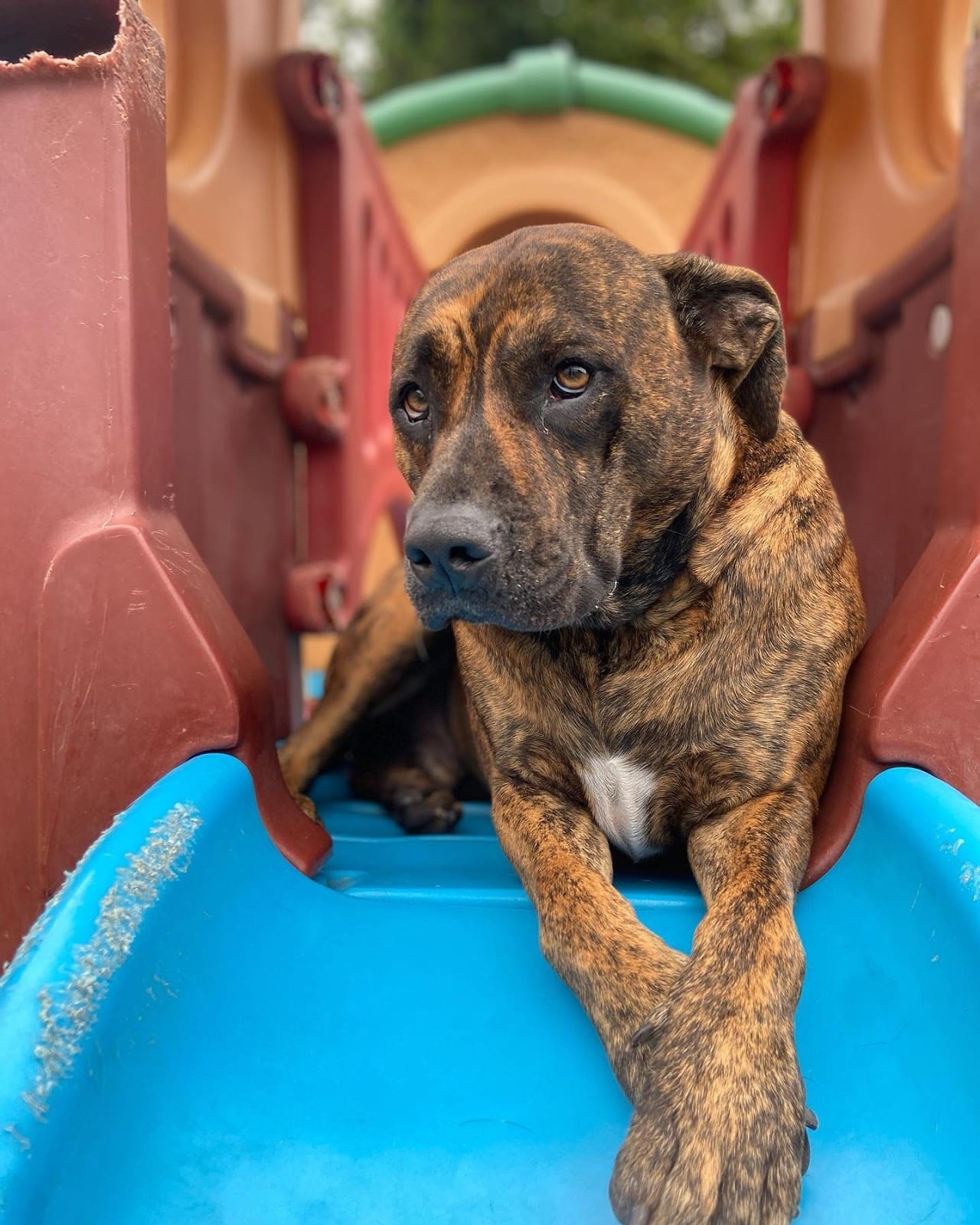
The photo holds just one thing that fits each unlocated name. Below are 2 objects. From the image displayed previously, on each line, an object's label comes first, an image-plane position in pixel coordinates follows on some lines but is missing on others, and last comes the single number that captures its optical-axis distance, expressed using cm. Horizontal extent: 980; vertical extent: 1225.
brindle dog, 44
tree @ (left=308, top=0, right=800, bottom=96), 609
